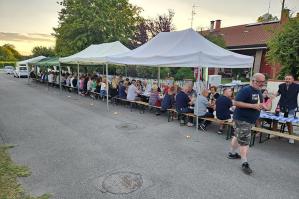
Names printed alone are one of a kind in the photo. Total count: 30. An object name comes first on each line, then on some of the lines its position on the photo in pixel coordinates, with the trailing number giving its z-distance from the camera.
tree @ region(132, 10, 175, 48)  28.17
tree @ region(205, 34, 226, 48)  21.11
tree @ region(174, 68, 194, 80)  21.45
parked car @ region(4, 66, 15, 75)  44.45
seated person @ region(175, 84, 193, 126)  8.21
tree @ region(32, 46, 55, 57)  49.60
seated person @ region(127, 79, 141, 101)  10.97
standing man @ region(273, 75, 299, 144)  6.57
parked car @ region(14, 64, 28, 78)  33.78
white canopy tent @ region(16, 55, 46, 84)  24.56
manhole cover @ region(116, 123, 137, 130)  8.02
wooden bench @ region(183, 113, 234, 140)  6.89
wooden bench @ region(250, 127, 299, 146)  5.81
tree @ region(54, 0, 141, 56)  22.50
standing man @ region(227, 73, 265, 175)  4.62
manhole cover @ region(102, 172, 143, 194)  4.13
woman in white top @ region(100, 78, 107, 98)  13.26
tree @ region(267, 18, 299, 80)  10.18
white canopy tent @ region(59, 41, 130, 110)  12.88
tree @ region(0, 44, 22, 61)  87.50
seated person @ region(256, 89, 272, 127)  4.97
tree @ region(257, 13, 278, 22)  36.48
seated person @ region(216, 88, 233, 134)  7.01
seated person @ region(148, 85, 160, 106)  9.78
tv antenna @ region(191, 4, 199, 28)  26.19
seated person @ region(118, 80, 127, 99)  11.71
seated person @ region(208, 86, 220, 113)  8.04
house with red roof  24.25
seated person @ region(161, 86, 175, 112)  9.05
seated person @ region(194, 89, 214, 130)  7.61
